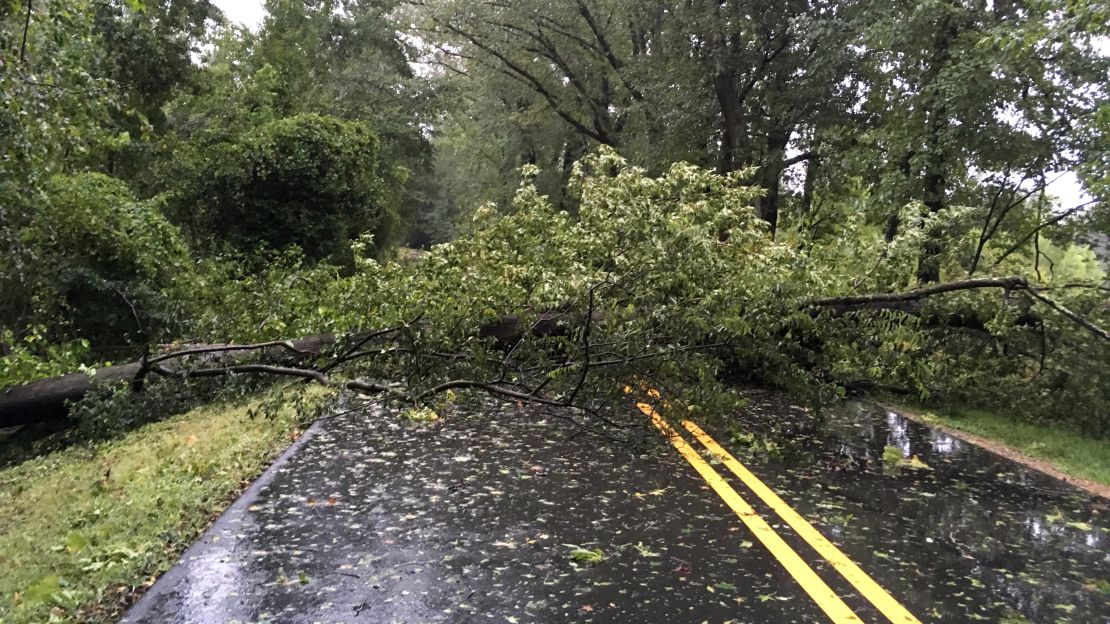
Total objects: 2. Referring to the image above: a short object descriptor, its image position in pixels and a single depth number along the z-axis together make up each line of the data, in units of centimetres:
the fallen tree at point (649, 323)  615
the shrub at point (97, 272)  1174
